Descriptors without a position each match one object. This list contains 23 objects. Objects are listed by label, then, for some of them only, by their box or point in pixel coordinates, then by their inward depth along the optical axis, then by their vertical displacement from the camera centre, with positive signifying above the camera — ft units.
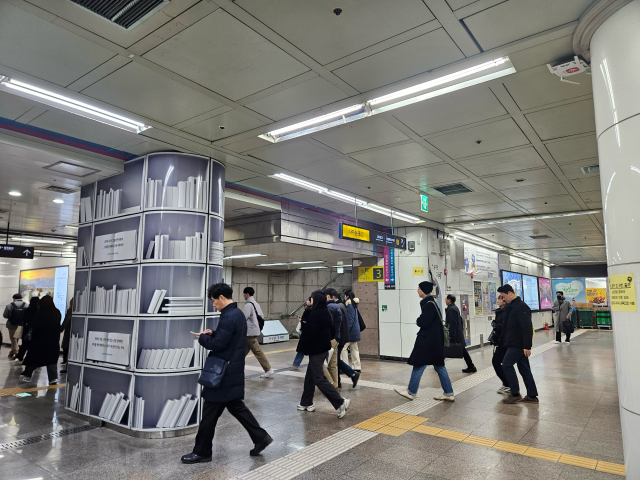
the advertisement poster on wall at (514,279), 50.90 +1.98
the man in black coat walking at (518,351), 18.80 -2.45
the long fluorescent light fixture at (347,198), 20.76 +5.49
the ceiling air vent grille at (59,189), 19.75 +4.86
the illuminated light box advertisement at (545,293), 65.67 +0.33
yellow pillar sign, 8.02 +0.05
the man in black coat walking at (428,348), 18.44 -2.27
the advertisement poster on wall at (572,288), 70.14 +1.23
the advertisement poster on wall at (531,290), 58.18 +0.67
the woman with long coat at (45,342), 22.24 -2.49
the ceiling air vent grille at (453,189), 22.29 +5.59
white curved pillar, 7.97 +2.29
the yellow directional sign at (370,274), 33.94 +1.64
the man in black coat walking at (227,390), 11.65 -2.58
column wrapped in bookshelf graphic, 14.90 -0.07
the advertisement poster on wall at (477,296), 41.06 -0.10
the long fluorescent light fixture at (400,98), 11.08 +5.74
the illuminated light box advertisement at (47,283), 41.75 +1.06
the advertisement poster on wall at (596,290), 67.31 +0.83
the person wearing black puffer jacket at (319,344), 16.05 -1.89
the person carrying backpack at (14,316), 32.53 -1.70
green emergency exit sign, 24.19 +5.23
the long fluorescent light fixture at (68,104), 11.44 +5.48
